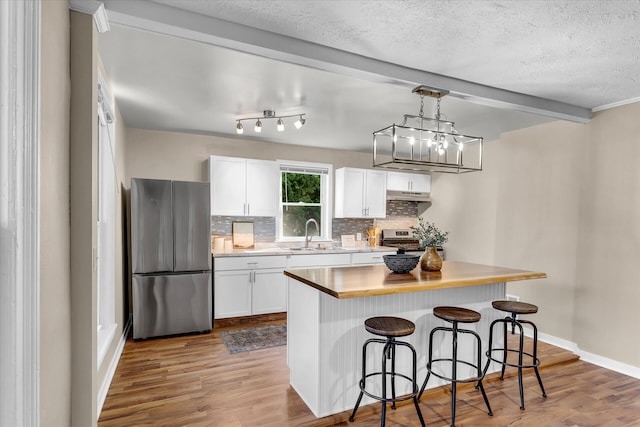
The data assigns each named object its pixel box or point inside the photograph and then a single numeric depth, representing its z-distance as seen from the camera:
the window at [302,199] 5.48
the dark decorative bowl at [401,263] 2.83
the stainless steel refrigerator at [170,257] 3.85
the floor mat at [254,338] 3.71
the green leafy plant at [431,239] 2.97
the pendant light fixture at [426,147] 2.68
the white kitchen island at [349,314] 2.40
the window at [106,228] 2.95
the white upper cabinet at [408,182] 5.95
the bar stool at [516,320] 2.68
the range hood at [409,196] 6.04
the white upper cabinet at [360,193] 5.57
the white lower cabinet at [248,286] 4.34
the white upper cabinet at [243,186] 4.68
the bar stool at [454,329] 2.36
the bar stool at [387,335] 2.16
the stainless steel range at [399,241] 5.96
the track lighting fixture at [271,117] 3.65
